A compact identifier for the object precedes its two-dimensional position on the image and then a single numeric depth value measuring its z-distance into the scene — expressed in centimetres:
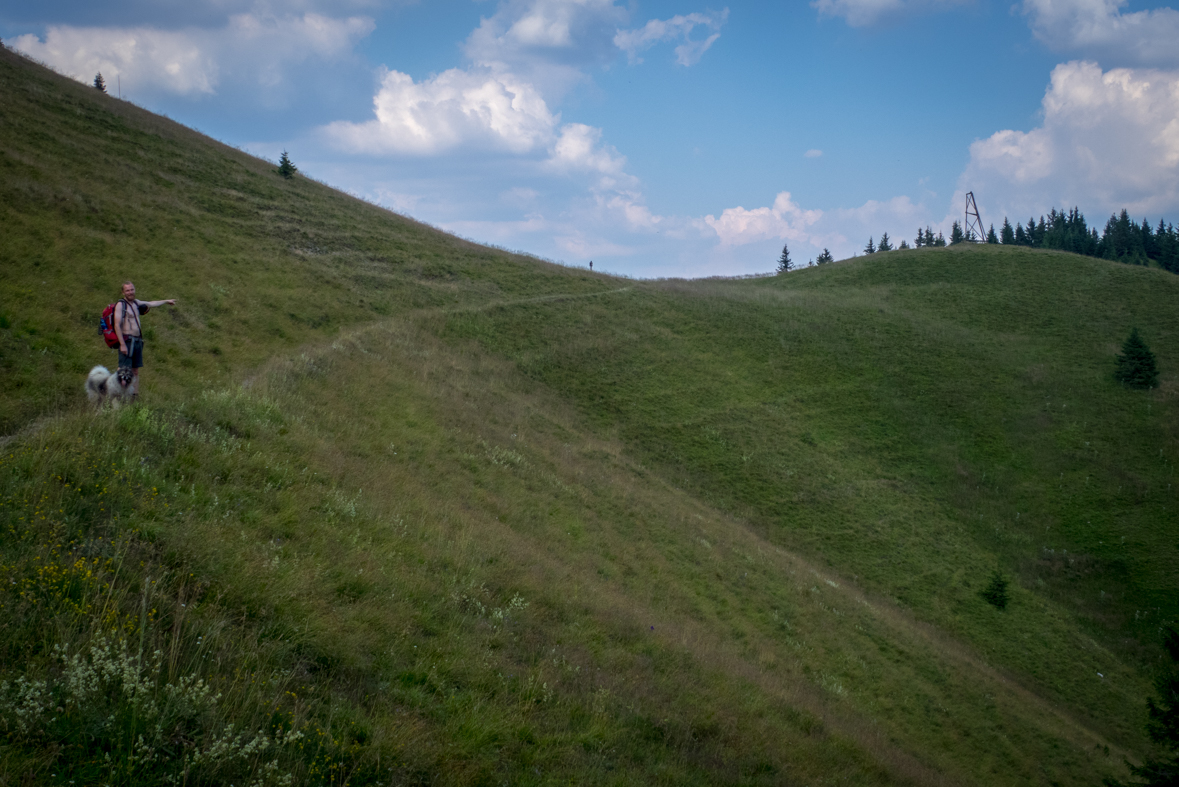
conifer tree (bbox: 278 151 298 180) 5388
